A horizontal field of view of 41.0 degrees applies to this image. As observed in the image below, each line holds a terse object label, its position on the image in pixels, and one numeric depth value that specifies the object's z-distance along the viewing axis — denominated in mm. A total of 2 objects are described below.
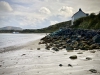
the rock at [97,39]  11947
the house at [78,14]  51281
